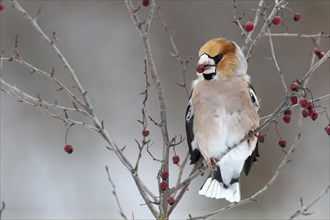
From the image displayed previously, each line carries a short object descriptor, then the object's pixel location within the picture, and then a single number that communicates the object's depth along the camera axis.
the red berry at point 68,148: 5.34
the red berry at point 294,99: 4.76
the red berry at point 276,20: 5.29
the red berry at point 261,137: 5.29
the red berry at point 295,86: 4.70
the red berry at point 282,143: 5.43
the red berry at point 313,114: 4.92
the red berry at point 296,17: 5.53
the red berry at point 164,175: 4.85
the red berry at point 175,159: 5.26
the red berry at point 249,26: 5.51
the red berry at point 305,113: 4.94
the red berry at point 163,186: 4.84
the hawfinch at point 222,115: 5.88
